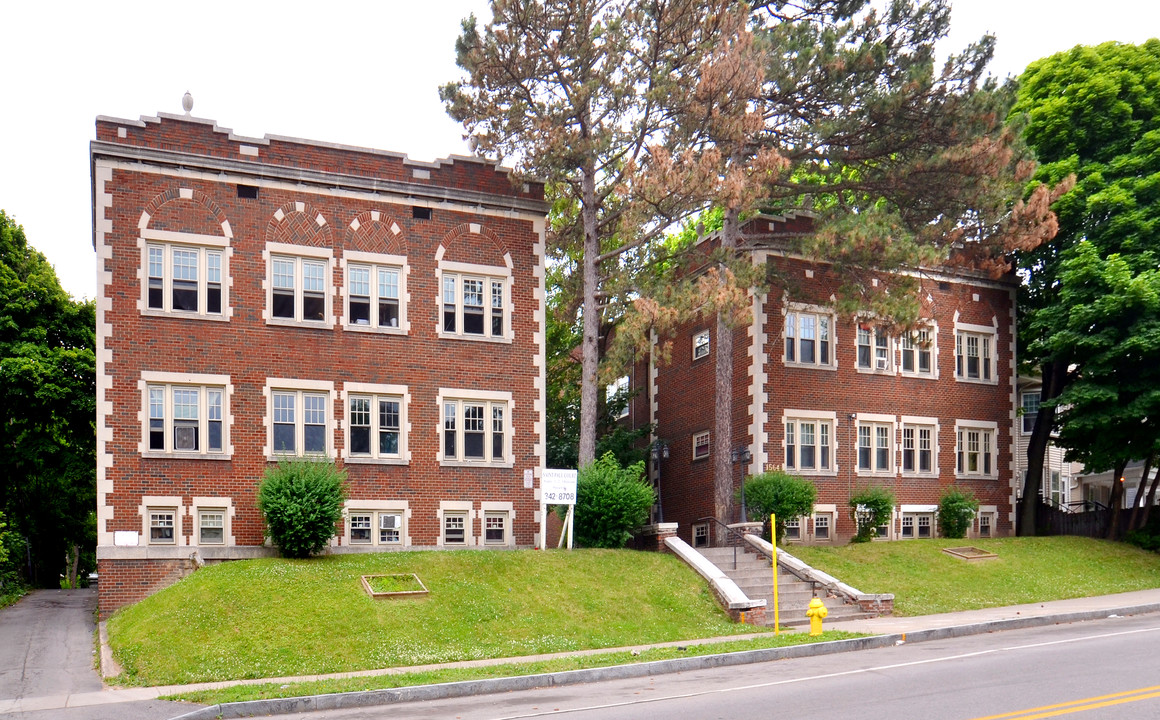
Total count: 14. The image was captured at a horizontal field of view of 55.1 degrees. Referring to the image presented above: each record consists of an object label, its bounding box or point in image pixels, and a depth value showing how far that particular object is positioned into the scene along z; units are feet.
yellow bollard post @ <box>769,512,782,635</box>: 68.74
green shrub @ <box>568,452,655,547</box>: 89.51
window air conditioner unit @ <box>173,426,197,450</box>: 83.30
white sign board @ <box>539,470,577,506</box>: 84.64
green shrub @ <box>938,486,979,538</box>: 111.96
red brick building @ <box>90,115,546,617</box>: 82.17
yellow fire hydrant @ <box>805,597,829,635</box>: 67.15
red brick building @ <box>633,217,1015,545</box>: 108.47
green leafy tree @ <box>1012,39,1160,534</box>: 108.88
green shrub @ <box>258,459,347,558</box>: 78.12
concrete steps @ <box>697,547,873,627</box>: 78.95
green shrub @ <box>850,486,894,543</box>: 105.09
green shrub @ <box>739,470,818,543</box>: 97.14
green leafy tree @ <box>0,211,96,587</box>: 117.91
